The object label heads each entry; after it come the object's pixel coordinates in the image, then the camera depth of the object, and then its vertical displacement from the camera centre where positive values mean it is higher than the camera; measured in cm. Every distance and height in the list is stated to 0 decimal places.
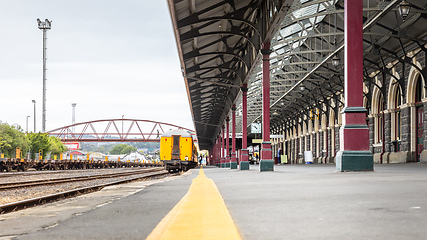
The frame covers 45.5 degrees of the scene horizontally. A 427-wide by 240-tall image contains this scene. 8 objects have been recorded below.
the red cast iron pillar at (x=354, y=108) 999 +75
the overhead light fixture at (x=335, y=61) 2777 +461
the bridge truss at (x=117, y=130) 15189 +513
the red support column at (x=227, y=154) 4356 -75
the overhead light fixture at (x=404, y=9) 1888 +505
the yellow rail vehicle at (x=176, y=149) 3791 -24
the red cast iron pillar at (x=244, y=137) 2694 +48
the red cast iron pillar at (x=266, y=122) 1908 +93
